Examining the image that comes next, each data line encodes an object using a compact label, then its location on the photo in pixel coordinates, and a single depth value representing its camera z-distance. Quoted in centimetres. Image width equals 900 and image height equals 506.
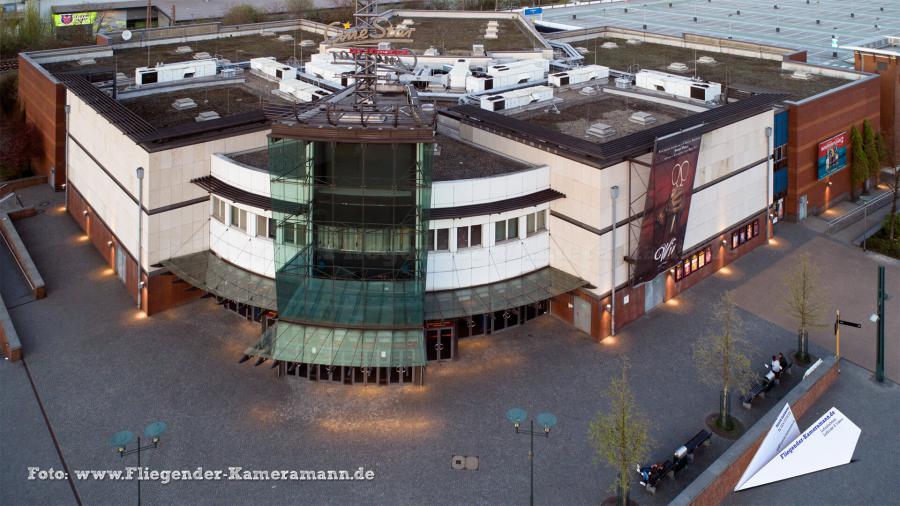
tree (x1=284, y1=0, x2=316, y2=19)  13958
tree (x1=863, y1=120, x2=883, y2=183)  6359
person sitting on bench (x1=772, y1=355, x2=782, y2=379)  3782
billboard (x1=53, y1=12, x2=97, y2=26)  12675
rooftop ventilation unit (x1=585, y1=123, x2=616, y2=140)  4577
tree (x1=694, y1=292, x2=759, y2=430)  3441
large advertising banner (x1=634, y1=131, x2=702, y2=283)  4124
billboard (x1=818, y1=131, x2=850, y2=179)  6016
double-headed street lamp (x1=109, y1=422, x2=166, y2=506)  2731
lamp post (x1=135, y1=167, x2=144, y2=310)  4103
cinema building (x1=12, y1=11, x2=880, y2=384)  3647
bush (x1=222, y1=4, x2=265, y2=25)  12569
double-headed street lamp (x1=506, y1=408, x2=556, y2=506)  2867
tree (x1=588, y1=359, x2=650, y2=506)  2881
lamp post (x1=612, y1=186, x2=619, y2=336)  4022
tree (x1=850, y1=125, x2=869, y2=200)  6294
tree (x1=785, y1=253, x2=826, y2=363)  3981
